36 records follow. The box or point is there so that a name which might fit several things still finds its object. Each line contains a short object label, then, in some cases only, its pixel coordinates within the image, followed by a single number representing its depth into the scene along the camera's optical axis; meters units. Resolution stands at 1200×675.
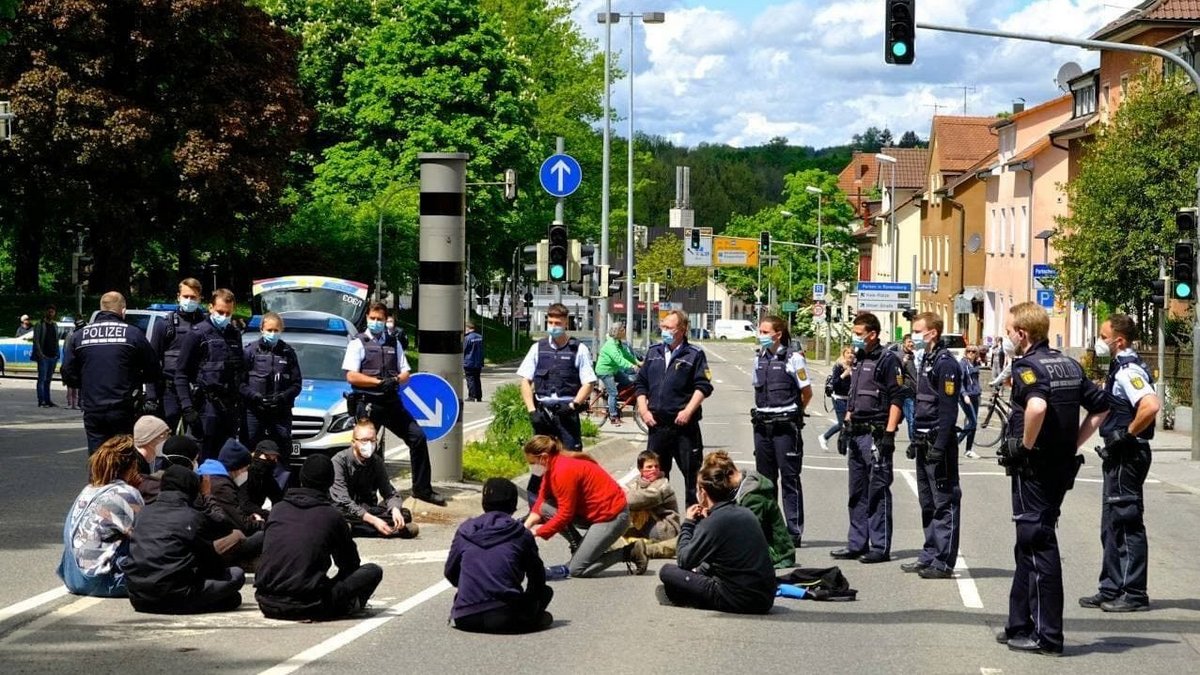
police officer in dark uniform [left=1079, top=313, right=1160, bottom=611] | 11.16
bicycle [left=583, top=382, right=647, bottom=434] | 31.47
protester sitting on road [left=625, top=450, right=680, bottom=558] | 13.18
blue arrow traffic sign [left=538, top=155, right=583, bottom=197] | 24.42
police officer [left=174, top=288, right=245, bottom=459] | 14.88
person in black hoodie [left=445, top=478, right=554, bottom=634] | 9.88
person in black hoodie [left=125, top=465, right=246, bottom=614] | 10.19
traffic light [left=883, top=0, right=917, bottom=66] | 20.16
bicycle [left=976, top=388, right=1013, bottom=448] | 30.20
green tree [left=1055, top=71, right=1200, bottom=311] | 39.88
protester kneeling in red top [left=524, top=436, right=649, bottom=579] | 12.22
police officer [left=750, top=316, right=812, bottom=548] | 13.69
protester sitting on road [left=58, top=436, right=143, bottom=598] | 10.55
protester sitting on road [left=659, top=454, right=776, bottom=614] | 10.57
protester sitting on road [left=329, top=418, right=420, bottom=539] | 13.59
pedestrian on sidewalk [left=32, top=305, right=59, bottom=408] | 31.34
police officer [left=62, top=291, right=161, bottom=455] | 13.91
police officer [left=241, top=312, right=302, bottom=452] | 15.70
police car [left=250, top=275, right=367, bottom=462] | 18.17
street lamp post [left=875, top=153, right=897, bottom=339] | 66.43
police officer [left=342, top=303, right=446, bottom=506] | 15.76
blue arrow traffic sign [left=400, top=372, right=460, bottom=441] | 15.73
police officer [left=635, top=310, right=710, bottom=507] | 14.34
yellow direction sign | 113.38
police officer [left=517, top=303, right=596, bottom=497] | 15.60
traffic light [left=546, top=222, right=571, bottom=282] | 23.23
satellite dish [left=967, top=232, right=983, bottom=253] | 78.75
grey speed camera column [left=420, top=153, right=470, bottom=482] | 16.58
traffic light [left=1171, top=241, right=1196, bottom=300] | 25.23
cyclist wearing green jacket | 28.84
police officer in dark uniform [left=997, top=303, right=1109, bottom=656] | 9.45
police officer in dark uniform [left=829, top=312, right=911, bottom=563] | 13.10
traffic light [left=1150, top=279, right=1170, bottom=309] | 28.27
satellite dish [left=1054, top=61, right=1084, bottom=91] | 64.81
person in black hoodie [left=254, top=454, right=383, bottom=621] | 10.02
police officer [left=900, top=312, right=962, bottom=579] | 12.12
